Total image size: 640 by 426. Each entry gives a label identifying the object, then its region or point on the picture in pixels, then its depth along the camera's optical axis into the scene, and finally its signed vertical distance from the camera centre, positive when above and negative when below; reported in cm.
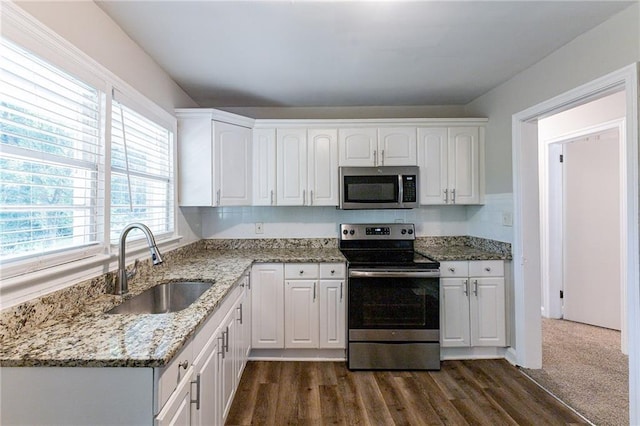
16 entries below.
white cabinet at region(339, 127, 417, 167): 293 +67
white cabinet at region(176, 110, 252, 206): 261 +50
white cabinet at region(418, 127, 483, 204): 294 +49
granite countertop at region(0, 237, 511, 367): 93 -44
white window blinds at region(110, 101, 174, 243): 175 +29
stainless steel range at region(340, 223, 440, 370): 246 -85
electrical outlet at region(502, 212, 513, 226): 257 -4
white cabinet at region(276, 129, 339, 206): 292 +47
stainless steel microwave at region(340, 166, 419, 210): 287 +27
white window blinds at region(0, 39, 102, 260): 109 +25
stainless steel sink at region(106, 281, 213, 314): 174 -50
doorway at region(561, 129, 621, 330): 319 -17
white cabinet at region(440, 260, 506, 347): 261 -79
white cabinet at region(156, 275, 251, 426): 111 -74
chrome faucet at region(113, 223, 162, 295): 155 -28
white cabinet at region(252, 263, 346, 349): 260 -80
